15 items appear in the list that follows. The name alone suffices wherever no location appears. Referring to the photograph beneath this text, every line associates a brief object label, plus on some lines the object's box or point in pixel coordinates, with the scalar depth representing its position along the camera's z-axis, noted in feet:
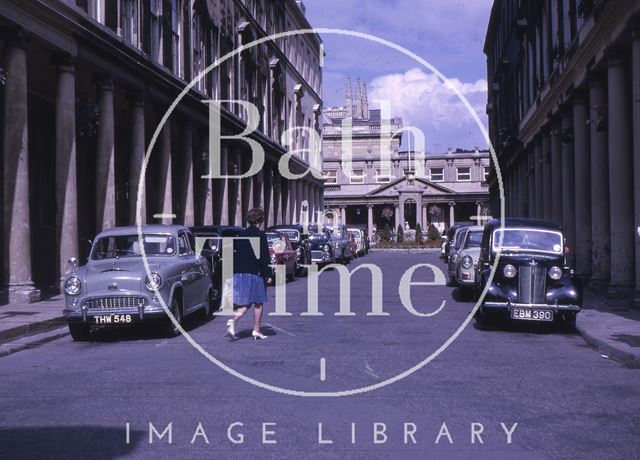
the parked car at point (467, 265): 57.47
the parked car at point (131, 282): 37.73
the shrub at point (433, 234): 221.25
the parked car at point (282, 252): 75.51
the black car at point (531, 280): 40.55
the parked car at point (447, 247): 109.05
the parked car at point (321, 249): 104.88
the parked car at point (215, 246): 53.36
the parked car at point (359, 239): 154.10
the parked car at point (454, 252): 66.68
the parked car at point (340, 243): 116.36
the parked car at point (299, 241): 89.66
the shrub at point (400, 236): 225.29
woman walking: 36.86
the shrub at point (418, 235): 216.74
